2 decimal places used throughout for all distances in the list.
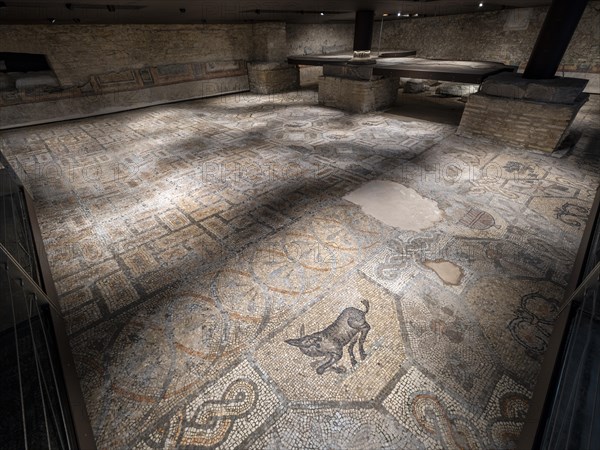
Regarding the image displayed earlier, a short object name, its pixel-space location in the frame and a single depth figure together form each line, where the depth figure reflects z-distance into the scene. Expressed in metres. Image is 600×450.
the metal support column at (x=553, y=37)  3.85
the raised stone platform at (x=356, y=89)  6.78
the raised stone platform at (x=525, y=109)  4.30
